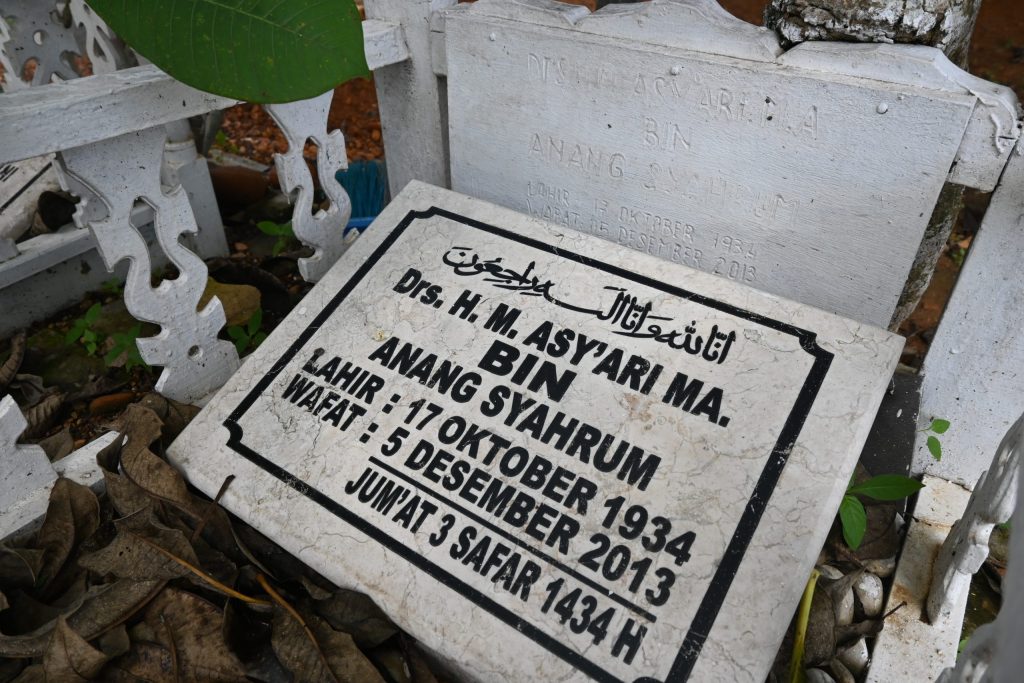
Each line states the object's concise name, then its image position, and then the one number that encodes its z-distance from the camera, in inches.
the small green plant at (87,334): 28.4
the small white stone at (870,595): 17.0
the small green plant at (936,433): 19.3
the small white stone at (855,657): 16.3
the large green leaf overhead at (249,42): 15.8
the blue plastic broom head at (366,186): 36.2
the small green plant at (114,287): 32.1
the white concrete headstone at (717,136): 16.3
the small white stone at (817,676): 15.7
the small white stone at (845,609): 16.6
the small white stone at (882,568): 17.9
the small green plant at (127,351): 27.0
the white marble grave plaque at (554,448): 14.3
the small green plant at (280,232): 31.5
